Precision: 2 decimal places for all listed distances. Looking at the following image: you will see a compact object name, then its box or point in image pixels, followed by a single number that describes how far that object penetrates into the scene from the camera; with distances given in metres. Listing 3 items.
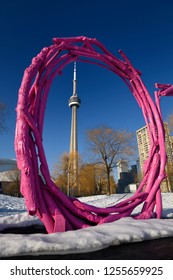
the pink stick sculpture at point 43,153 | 4.63
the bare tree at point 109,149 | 21.66
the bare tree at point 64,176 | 29.81
